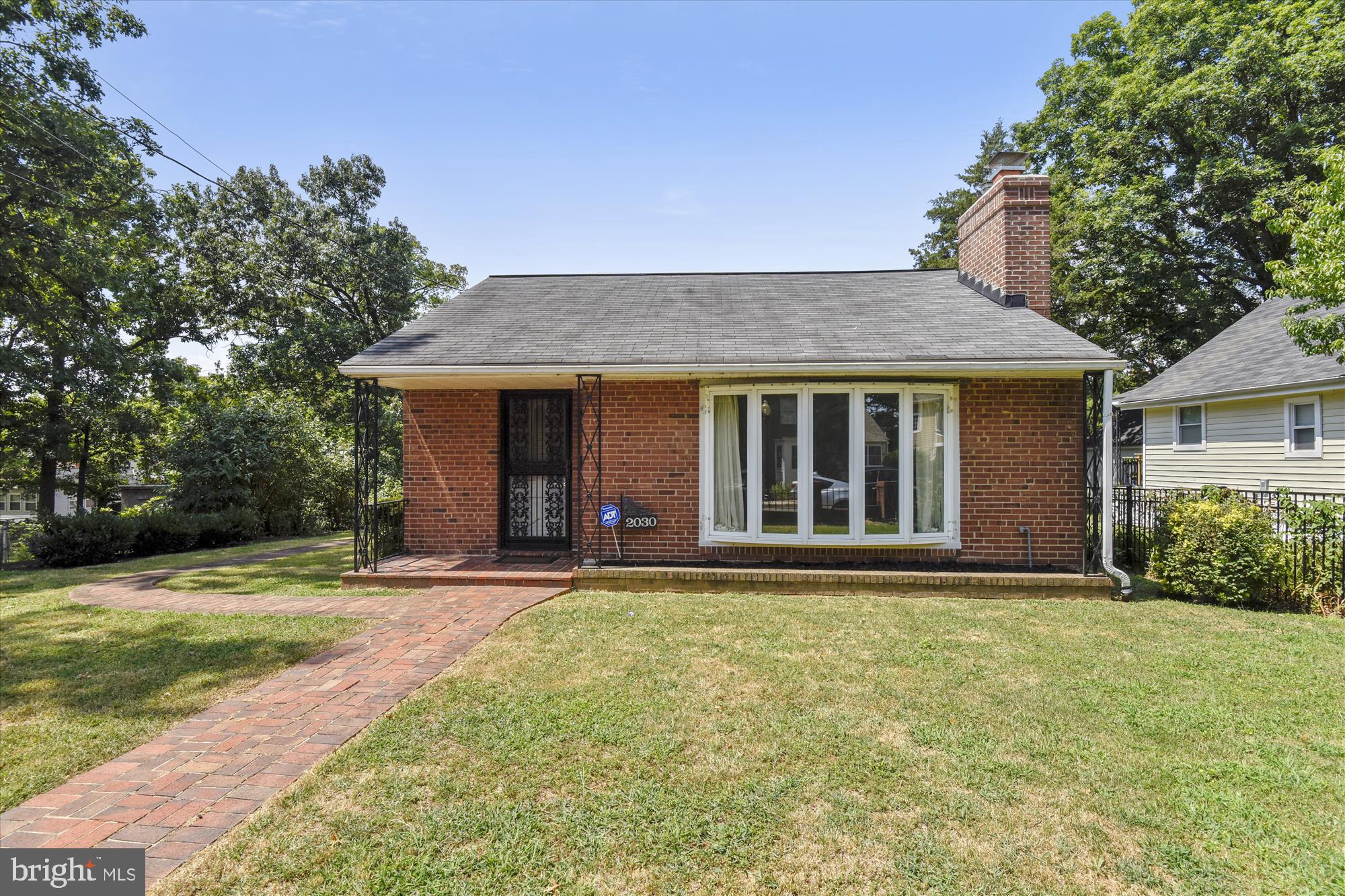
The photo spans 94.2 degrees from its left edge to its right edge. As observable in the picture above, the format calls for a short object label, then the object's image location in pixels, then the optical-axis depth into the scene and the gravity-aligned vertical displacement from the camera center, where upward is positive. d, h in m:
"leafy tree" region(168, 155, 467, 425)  19.39 +6.28
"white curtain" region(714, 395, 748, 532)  7.83 +0.05
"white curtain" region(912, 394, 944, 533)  7.65 +0.10
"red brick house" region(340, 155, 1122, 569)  7.48 +0.54
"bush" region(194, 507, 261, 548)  12.66 -1.18
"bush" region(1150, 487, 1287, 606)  6.80 -0.96
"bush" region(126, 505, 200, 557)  11.70 -1.15
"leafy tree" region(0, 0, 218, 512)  13.39 +5.18
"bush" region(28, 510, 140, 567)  10.59 -1.18
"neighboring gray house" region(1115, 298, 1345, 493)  11.44 +1.15
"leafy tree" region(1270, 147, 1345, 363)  7.40 +2.55
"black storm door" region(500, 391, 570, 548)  8.80 +0.01
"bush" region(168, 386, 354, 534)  13.66 +0.13
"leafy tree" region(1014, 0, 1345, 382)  18.44 +10.25
